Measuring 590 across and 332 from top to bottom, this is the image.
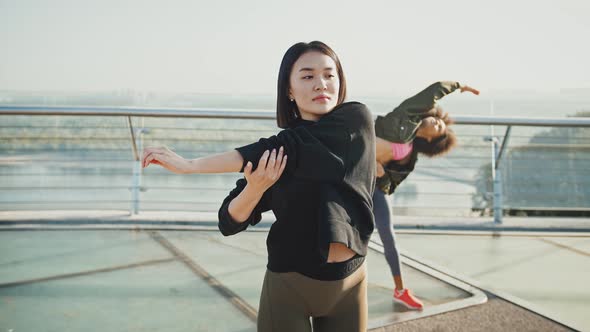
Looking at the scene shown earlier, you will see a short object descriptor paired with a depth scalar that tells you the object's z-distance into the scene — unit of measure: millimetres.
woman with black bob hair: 1122
